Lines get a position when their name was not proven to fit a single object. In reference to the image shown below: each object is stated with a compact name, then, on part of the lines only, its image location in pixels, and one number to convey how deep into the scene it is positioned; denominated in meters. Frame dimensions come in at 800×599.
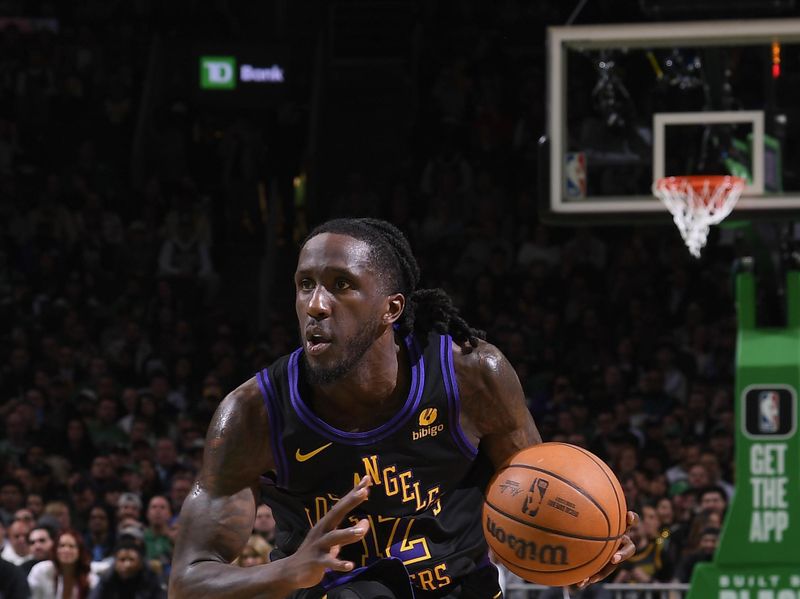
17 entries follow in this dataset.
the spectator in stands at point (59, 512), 17.25
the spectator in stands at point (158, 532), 16.85
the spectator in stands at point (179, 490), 17.62
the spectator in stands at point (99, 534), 17.56
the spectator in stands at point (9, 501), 18.06
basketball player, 6.95
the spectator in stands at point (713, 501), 16.57
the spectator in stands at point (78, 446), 20.13
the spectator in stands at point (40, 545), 16.19
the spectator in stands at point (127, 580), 15.86
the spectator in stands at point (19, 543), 16.64
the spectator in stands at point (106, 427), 20.43
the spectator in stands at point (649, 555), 16.25
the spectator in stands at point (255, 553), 15.54
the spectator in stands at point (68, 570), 15.94
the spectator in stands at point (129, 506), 17.22
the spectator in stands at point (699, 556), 16.23
